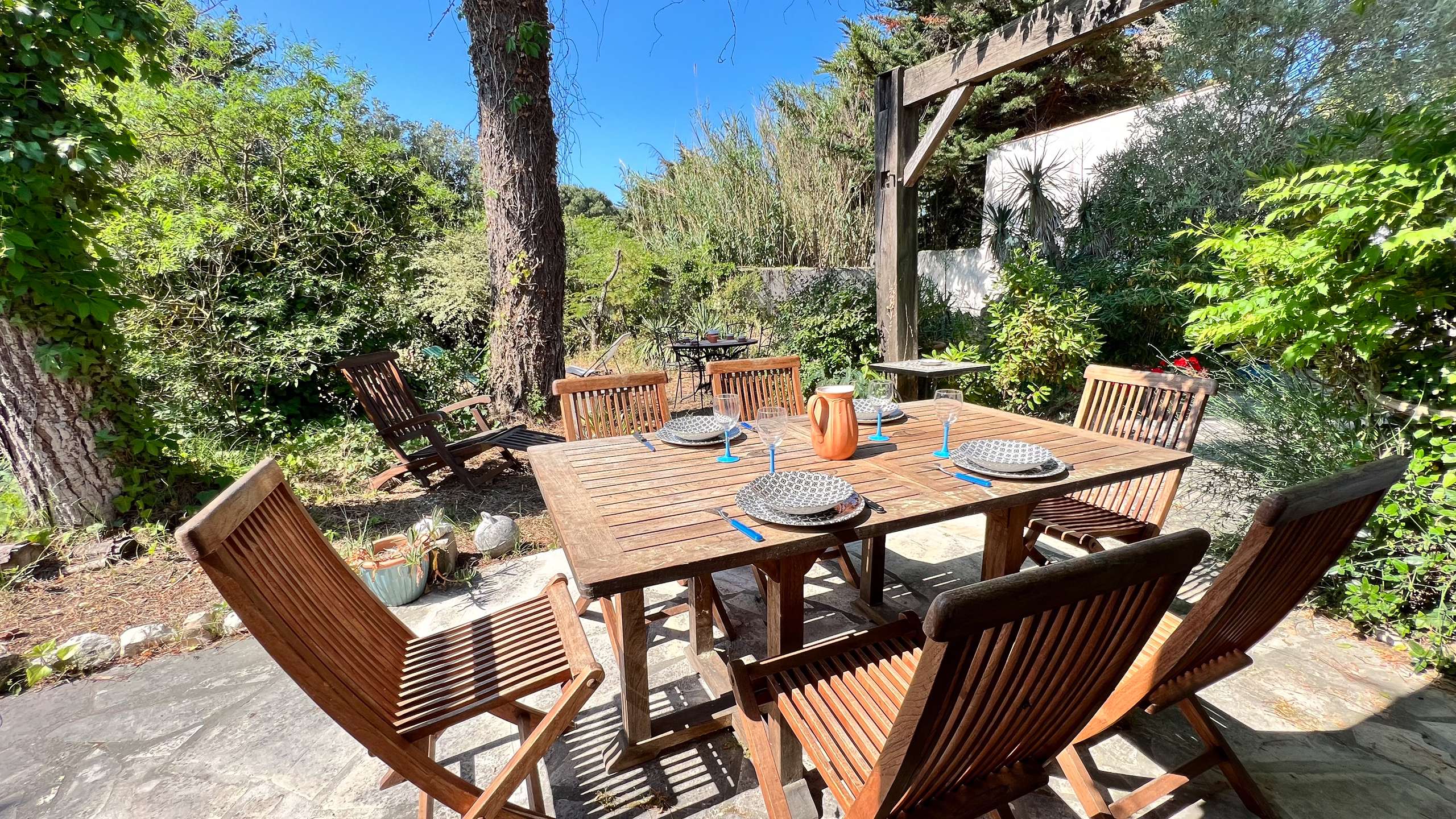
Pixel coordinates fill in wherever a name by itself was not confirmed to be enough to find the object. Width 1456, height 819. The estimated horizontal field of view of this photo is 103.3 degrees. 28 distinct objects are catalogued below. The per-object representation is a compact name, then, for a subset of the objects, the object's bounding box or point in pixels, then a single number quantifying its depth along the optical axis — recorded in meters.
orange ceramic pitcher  1.90
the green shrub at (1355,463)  2.04
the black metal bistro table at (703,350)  6.41
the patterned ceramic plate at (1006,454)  1.72
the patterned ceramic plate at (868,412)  2.42
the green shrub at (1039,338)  4.97
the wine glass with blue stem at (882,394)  2.43
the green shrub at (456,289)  6.37
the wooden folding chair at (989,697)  0.82
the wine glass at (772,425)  1.82
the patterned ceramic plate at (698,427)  2.19
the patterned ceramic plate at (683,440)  2.18
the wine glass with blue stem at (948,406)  2.03
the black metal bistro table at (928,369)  4.58
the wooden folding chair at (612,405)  2.61
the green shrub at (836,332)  5.92
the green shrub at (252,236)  4.52
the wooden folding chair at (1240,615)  1.08
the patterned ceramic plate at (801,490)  1.49
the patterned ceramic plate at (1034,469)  1.68
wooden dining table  1.33
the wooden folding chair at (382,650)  1.07
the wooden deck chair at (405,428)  3.80
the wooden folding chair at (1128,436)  2.20
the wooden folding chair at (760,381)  2.94
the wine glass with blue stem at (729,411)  2.01
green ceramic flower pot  2.56
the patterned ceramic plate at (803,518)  1.42
